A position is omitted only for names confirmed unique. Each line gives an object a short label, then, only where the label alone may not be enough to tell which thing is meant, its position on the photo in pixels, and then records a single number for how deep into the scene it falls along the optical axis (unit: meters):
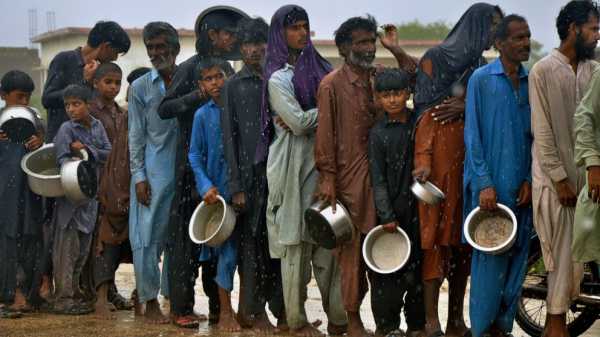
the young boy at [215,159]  9.27
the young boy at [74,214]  10.45
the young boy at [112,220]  10.20
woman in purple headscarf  8.74
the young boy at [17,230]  10.45
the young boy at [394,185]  8.28
